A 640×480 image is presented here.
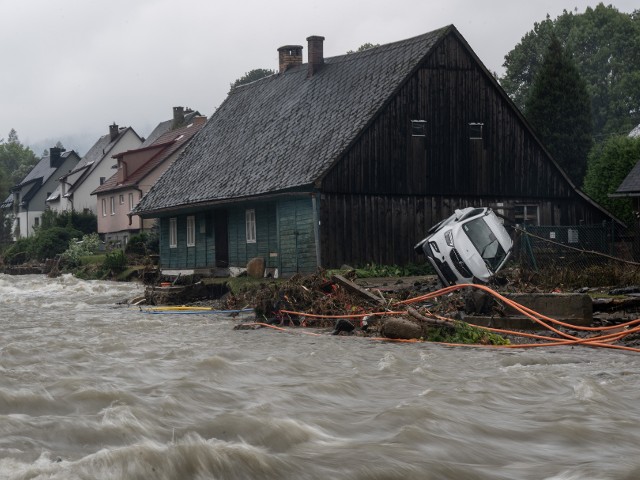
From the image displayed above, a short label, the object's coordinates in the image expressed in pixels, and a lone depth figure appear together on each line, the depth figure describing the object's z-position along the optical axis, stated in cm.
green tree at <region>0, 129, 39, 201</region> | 14231
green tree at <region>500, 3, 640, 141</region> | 6819
